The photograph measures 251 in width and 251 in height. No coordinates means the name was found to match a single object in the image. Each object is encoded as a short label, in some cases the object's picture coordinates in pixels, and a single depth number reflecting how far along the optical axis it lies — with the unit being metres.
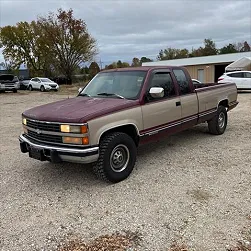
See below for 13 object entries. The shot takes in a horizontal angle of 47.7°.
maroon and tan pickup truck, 4.05
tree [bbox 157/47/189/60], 71.24
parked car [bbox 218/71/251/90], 19.86
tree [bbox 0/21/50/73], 42.32
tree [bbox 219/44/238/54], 61.06
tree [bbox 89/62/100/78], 44.25
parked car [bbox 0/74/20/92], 26.19
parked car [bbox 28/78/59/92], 28.61
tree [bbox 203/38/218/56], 64.38
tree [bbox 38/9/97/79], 38.53
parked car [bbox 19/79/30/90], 32.16
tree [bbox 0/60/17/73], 45.80
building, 32.50
